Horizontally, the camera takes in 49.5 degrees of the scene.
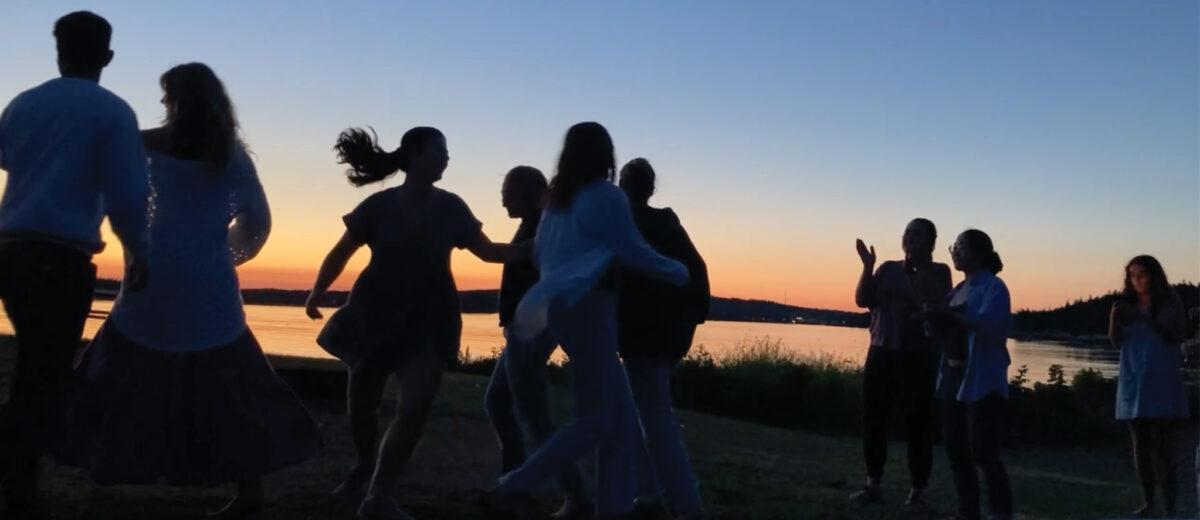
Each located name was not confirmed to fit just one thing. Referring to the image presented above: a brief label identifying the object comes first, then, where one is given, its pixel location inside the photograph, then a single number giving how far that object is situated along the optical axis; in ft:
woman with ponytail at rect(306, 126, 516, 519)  19.10
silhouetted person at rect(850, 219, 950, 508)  24.62
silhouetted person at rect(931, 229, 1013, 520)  21.68
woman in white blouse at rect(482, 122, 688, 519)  17.83
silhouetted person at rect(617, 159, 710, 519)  20.02
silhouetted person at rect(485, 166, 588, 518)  19.58
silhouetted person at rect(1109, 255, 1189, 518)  26.73
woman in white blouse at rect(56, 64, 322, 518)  16.83
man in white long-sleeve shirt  15.62
